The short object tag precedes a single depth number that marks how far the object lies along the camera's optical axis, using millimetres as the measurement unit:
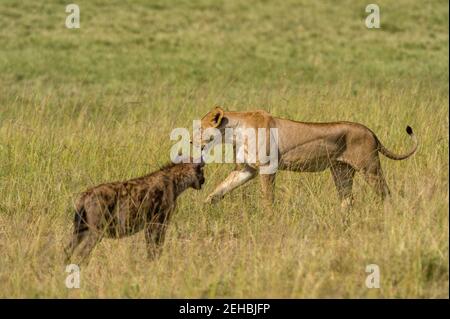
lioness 17000
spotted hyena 13789
